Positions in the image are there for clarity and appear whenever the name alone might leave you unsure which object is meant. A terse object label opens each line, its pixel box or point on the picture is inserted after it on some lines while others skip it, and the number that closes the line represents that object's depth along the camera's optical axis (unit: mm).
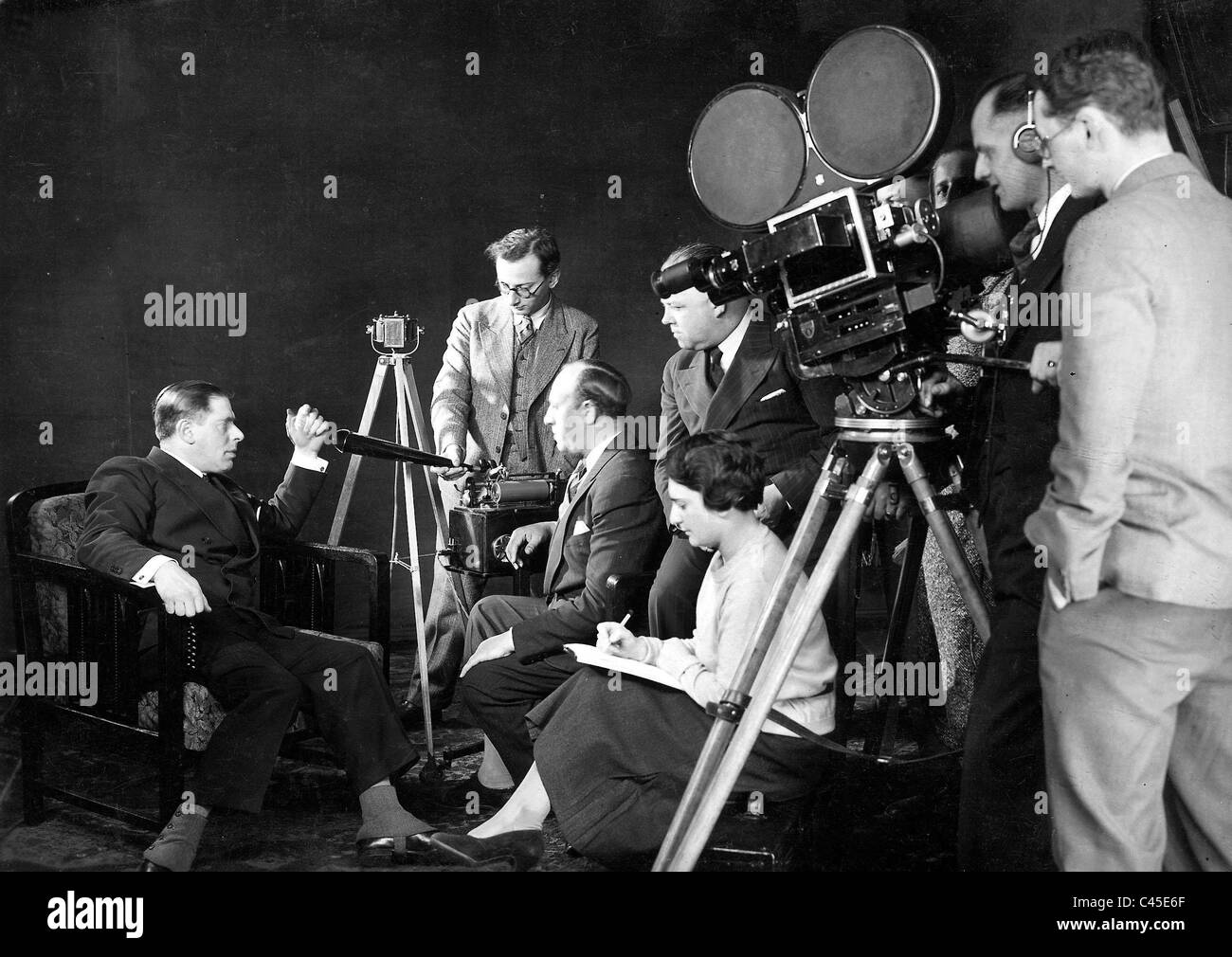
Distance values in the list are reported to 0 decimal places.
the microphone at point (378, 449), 3666
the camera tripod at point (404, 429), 3979
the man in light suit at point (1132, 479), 2033
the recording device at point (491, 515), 3893
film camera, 2389
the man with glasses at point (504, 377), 4309
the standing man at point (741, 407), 3244
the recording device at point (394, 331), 4105
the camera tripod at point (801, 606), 2383
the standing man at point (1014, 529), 2436
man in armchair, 3094
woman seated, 2771
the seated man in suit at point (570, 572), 3418
